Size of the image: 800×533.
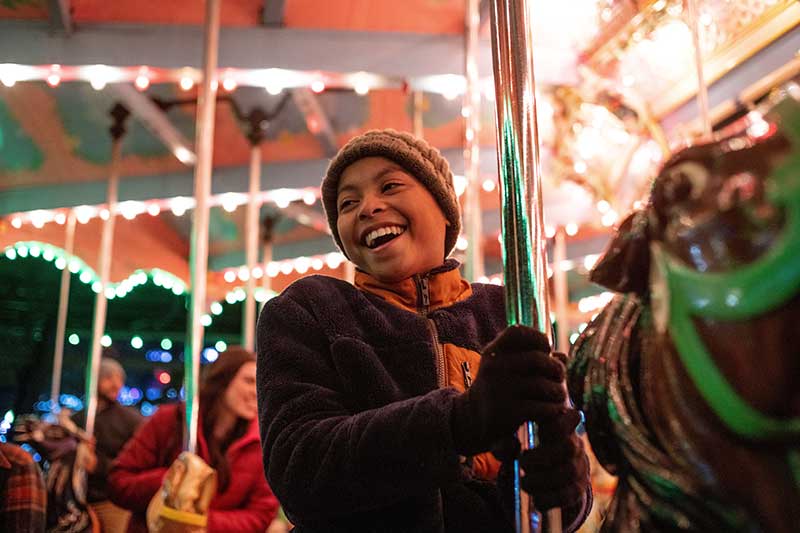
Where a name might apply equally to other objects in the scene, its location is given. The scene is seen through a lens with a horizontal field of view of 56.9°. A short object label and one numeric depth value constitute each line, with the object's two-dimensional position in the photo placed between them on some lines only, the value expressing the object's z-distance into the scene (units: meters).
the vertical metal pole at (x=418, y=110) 4.89
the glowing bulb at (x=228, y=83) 4.22
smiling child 0.64
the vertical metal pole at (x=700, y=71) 2.16
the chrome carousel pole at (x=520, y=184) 0.68
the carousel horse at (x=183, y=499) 2.12
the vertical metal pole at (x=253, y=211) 4.70
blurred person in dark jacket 3.54
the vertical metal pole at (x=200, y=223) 2.67
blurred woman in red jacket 2.52
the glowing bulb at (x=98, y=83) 4.18
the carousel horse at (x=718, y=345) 0.45
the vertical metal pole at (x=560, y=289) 6.62
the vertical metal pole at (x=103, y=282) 5.02
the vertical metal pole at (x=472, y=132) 3.69
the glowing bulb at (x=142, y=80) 4.13
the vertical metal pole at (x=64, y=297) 6.11
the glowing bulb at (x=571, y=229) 6.75
